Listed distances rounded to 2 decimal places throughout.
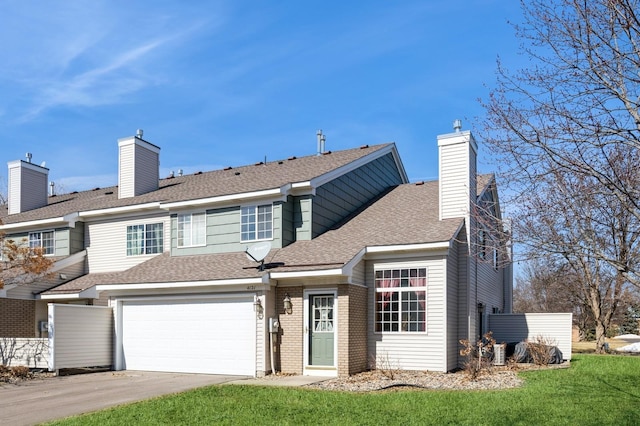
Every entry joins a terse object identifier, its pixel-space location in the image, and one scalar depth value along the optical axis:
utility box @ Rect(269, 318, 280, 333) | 16.31
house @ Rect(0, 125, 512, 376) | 16.28
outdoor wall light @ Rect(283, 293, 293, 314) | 16.38
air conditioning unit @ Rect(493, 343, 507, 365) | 18.01
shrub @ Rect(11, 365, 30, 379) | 16.72
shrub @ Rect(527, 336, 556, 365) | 18.03
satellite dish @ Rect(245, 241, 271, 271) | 16.42
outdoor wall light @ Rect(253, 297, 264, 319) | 16.30
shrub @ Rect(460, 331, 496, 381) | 14.16
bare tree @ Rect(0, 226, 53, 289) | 18.84
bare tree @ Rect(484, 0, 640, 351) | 7.69
